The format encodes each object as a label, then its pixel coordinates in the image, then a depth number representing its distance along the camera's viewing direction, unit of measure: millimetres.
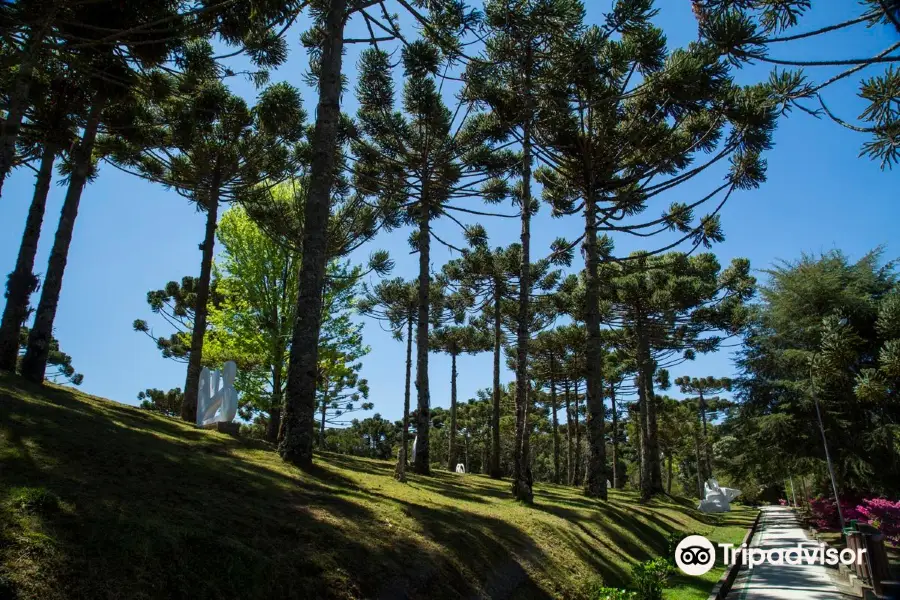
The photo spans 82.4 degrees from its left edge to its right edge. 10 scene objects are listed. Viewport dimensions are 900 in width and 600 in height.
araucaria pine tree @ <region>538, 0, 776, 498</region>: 14141
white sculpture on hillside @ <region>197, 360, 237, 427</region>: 11391
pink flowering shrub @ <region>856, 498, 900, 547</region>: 14523
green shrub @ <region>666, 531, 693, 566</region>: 11852
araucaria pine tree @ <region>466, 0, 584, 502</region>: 12656
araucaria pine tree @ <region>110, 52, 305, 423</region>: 14219
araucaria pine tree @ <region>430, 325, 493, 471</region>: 33281
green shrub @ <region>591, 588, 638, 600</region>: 6383
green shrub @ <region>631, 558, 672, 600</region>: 7332
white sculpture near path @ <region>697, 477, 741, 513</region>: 30078
